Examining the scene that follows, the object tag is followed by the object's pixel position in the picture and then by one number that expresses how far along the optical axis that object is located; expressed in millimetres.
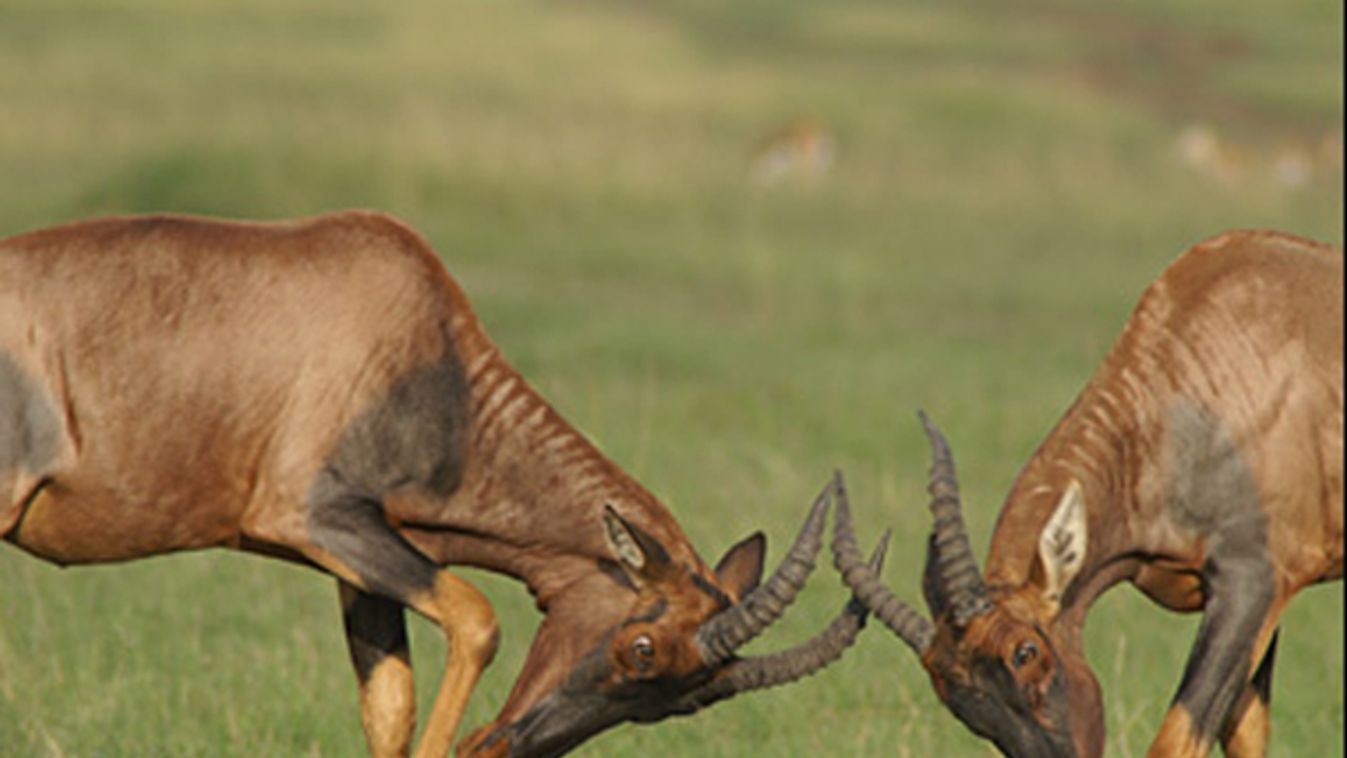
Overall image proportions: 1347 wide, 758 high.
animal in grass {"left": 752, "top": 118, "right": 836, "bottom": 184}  50375
